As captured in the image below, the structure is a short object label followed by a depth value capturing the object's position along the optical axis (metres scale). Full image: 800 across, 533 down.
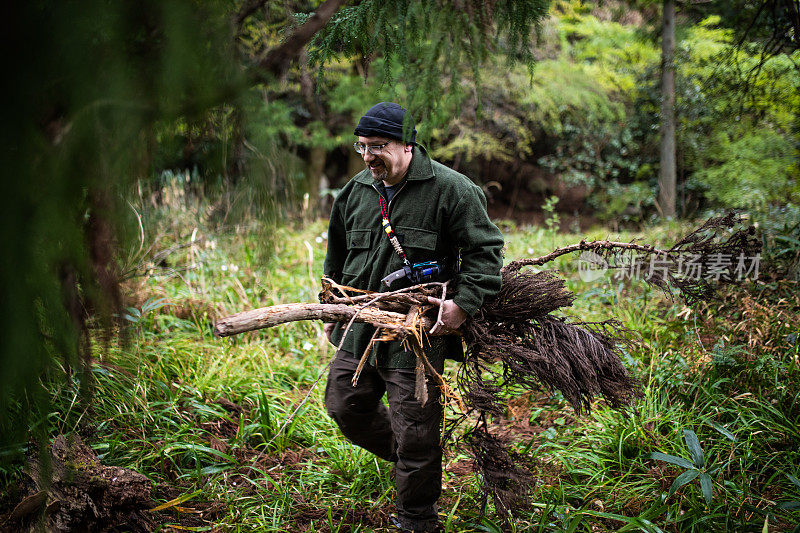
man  2.41
